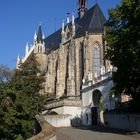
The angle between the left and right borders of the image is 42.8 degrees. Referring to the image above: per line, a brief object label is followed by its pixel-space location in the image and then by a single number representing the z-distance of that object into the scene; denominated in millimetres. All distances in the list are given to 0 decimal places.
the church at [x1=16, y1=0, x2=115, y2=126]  24536
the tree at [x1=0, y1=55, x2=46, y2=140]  15886
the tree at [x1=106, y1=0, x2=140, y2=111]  12045
